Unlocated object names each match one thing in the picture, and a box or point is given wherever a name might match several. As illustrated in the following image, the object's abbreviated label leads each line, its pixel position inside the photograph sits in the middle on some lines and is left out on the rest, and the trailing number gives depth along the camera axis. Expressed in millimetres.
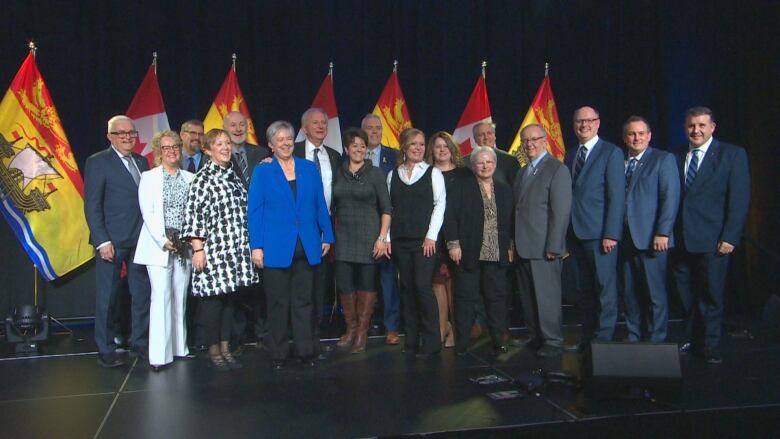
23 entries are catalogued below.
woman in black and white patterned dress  3656
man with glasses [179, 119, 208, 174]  4410
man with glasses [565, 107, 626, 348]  3977
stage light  4371
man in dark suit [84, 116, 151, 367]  3979
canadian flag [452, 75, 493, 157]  6043
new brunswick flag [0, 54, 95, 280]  4844
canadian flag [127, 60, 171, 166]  5316
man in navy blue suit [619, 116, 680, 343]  3934
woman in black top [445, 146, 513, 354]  4008
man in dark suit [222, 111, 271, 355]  4305
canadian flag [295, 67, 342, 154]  5613
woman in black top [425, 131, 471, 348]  4082
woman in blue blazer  3656
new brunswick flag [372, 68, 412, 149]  5902
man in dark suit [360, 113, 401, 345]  4625
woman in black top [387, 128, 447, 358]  3971
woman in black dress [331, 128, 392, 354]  4043
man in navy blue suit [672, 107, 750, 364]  3896
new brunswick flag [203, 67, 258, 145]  5500
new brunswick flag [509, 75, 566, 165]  6129
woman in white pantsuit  3803
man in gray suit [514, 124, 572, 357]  3975
